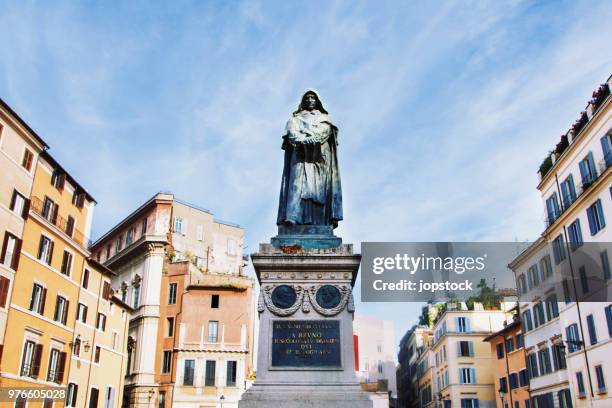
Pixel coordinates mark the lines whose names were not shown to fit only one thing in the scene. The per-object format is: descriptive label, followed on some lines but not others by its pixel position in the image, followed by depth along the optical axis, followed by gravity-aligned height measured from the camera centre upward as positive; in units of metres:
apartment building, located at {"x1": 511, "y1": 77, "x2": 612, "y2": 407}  33.91 +9.49
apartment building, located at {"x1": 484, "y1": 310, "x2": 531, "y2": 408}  50.52 +4.75
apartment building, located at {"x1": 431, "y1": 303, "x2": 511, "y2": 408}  64.12 +7.05
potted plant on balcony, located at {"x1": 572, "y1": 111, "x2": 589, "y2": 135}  36.97 +18.21
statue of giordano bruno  13.63 +5.65
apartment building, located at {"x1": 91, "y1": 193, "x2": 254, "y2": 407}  51.94 +9.36
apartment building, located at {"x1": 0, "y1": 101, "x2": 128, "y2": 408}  32.94 +8.56
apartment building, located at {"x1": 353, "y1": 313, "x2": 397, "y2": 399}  76.56 +9.93
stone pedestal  10.84 +1.75
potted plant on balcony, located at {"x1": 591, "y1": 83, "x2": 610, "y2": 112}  34.12 +18.35
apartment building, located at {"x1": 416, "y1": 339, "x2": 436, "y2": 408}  78.31 +6.41
